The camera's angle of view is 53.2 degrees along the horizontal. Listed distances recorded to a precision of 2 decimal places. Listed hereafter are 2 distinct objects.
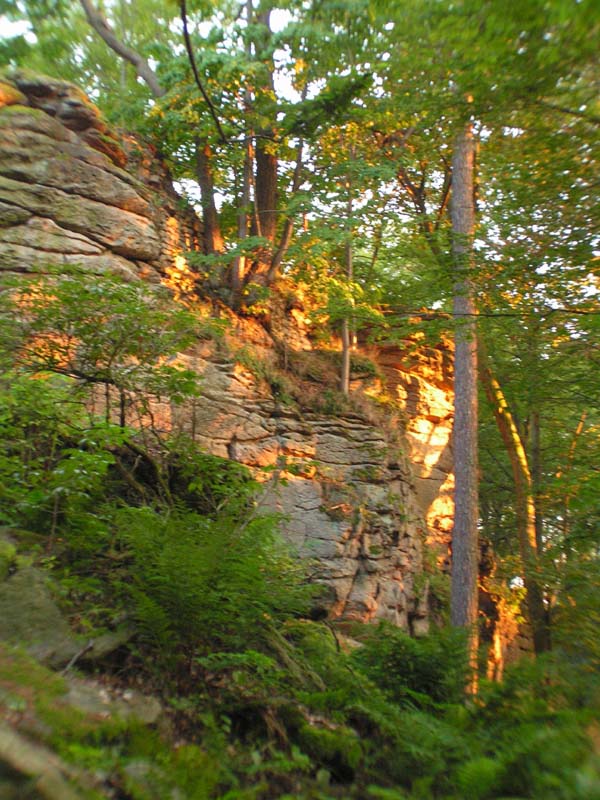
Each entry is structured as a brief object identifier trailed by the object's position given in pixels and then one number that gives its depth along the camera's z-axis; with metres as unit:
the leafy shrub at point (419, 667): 4.72
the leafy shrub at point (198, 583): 4.25
